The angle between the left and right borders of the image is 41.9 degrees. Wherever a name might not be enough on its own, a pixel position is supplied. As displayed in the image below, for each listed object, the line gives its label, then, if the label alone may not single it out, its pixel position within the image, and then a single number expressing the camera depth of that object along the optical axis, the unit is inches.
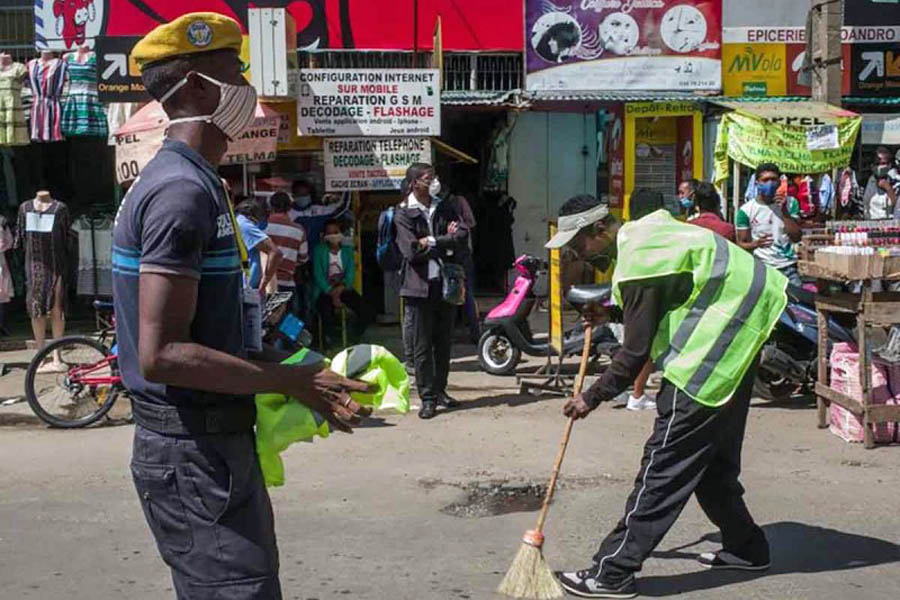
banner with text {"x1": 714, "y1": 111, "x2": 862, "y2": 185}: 466.6
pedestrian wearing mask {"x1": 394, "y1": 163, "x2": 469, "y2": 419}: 354.3
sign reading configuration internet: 422.9
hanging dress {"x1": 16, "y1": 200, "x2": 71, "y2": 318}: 421.1
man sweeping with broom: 187.0
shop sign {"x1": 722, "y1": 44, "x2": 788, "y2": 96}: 529.7
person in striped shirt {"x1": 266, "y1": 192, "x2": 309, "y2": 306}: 416.5
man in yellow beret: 102.5
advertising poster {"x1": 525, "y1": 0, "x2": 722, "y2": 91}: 512.4
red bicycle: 343.0
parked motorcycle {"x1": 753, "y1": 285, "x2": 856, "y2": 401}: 357.7
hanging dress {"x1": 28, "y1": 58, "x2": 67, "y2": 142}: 473.7
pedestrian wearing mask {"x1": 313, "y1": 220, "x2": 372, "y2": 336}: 451.5
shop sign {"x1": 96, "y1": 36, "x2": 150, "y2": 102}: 418.0
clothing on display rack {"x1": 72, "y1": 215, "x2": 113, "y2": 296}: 484.7
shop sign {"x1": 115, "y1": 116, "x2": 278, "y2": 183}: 403.9
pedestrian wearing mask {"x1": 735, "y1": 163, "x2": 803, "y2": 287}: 413.4
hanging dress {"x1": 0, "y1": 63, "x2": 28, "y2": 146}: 467.5
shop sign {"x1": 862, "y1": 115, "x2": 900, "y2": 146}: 554.3
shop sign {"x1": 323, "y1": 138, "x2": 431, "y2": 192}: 437.4
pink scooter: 404.8
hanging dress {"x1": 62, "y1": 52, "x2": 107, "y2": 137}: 474.0
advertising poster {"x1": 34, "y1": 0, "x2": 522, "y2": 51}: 510.6
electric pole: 457.1
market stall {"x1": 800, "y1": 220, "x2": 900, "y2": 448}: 297.7
